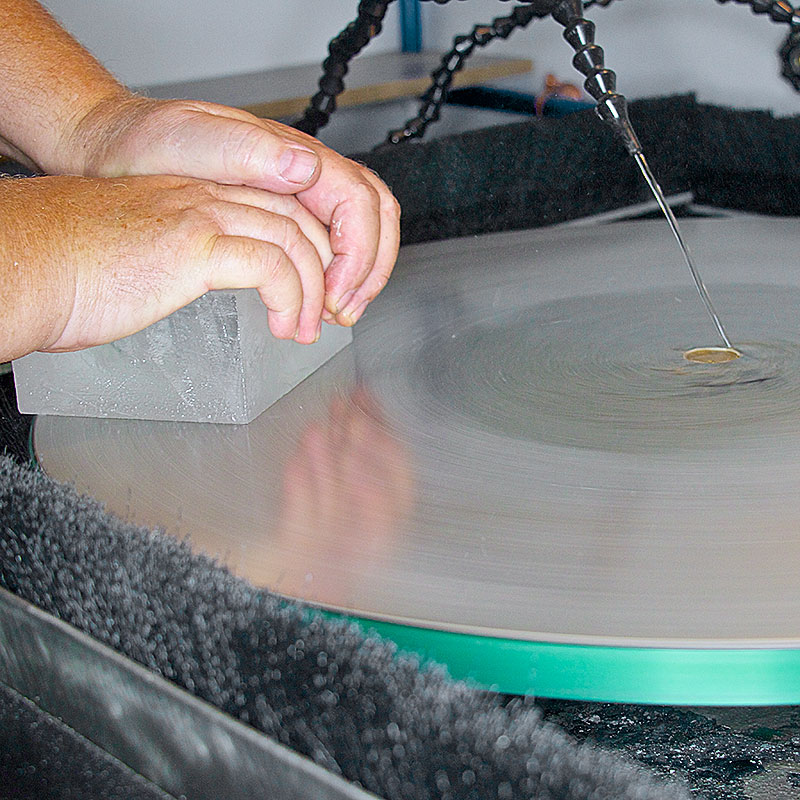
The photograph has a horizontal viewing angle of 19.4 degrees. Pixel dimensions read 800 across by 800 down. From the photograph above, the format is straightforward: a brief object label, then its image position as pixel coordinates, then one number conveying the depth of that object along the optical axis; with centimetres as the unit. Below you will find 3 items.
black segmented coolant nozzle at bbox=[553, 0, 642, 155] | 108
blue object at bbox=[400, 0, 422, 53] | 260
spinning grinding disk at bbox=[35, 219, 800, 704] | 80
